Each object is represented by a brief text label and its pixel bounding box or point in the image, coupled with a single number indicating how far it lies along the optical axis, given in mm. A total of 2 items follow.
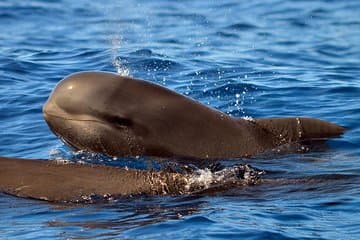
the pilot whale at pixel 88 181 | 17781
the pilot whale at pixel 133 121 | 20422
